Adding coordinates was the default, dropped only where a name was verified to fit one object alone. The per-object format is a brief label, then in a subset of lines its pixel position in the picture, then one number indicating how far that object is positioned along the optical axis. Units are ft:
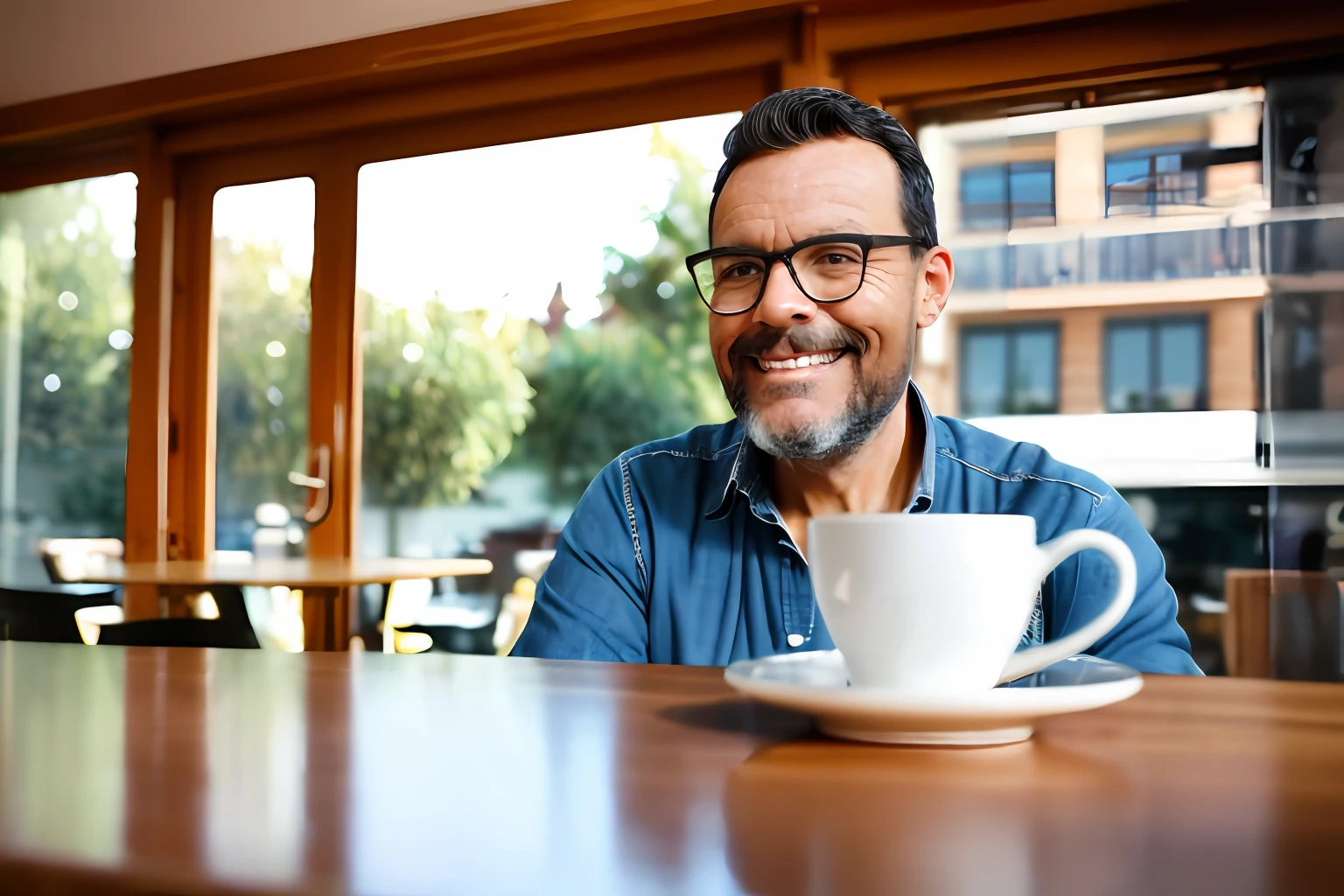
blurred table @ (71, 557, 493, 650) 9.48
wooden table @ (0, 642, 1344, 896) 0.71
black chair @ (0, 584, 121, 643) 7.07
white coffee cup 1.35
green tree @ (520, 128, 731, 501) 12.30
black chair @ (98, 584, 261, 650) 5.79
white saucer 1.21
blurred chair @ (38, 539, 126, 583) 14.48
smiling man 3.65
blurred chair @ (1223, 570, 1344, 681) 9.57
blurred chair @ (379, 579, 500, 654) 13.41
